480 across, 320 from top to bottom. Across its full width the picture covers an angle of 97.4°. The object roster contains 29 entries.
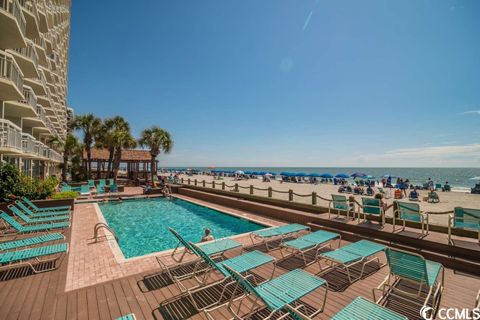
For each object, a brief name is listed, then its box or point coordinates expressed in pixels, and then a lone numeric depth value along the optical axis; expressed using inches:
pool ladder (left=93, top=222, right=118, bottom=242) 293.4
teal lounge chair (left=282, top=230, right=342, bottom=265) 233.3
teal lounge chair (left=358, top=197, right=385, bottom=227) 302.3
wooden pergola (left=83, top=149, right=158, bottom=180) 1278.3
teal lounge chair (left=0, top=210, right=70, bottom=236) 259.1
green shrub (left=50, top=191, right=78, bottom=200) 474.5
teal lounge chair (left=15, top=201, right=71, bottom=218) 336.8
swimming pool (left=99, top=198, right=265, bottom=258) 355.3
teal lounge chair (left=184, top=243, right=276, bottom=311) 163.9
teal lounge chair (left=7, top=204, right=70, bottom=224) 305.3
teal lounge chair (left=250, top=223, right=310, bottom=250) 272.0
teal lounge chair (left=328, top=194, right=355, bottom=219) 339.9
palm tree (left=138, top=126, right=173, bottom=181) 1112.8
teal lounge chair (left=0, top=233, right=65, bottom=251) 215.5
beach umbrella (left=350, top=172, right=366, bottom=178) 1520.7
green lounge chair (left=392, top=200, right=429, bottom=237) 264.2
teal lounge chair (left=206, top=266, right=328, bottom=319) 121.3
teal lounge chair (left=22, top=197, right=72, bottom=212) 379.9
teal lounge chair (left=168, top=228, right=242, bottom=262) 215.2
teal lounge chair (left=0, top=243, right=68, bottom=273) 187.0
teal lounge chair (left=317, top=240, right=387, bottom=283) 195.3
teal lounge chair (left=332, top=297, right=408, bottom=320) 112.4
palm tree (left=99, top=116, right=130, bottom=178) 1117.7
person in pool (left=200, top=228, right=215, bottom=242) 306.1
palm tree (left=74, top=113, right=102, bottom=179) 1206.9
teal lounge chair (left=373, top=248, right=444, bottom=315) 149.5
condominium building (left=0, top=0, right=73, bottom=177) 464.4
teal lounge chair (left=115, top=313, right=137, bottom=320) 114.0
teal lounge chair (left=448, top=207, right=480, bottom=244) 232.8
